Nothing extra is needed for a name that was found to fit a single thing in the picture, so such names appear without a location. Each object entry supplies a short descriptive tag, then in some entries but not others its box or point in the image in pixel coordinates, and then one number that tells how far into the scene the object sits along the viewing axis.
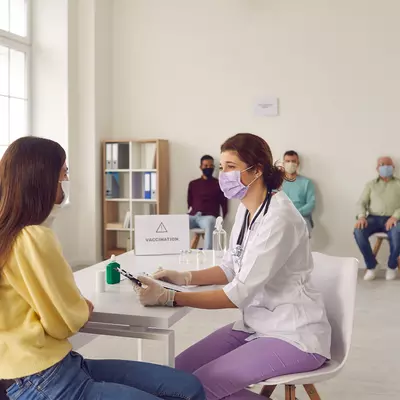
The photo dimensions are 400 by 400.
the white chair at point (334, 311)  1.80
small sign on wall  6.25
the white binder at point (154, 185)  6.39
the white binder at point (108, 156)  6.46
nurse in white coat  1.80
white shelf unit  6.41
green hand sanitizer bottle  2.18
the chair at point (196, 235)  6.09
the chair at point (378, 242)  5.71
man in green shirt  5.59
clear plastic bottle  2.66
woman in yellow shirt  1.39
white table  1.74
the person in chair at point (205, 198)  6.21
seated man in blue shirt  6.04
